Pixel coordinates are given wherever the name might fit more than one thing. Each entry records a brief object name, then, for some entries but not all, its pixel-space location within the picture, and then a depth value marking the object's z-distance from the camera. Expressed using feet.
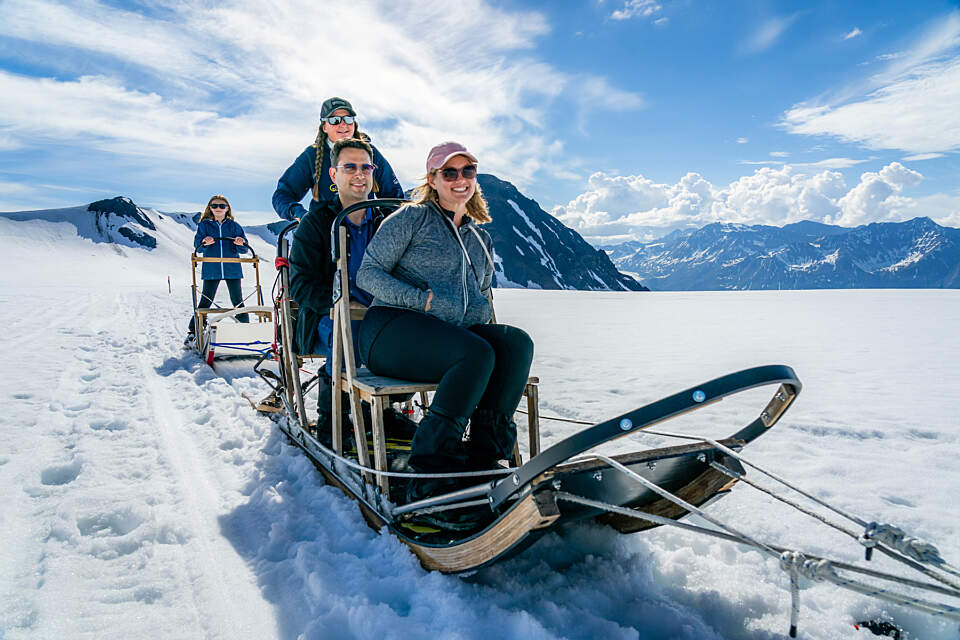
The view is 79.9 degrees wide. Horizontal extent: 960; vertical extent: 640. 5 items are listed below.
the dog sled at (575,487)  5.04
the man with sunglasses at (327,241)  11.35
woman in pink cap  8.50
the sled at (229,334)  24.23
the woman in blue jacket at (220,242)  29.86
